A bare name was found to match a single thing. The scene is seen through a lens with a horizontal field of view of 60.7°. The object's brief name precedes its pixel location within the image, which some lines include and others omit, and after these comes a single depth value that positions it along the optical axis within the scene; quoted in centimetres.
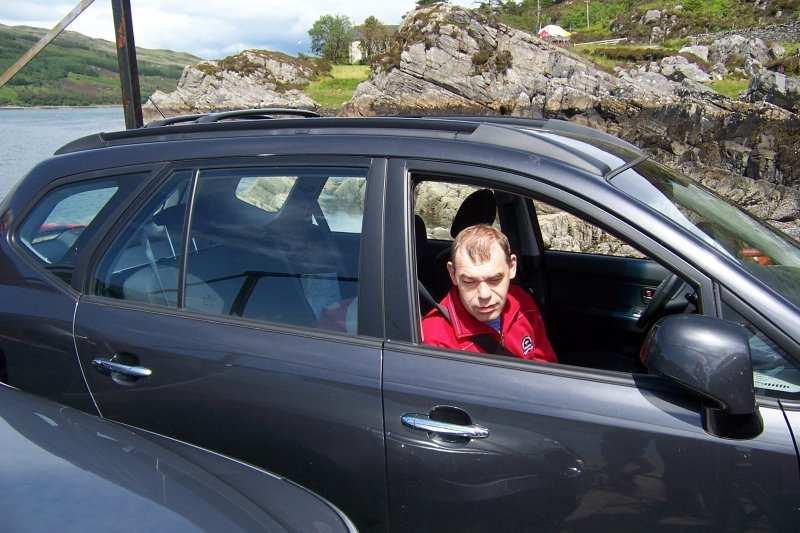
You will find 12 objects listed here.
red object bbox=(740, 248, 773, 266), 211
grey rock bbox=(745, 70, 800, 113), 2028
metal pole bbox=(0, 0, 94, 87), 568
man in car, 230
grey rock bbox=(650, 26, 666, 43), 6592
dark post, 611
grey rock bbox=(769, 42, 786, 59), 3863
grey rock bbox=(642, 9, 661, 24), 7775
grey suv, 179
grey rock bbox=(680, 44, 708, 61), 4353
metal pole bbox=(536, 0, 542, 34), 9600
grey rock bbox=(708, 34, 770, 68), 3912
